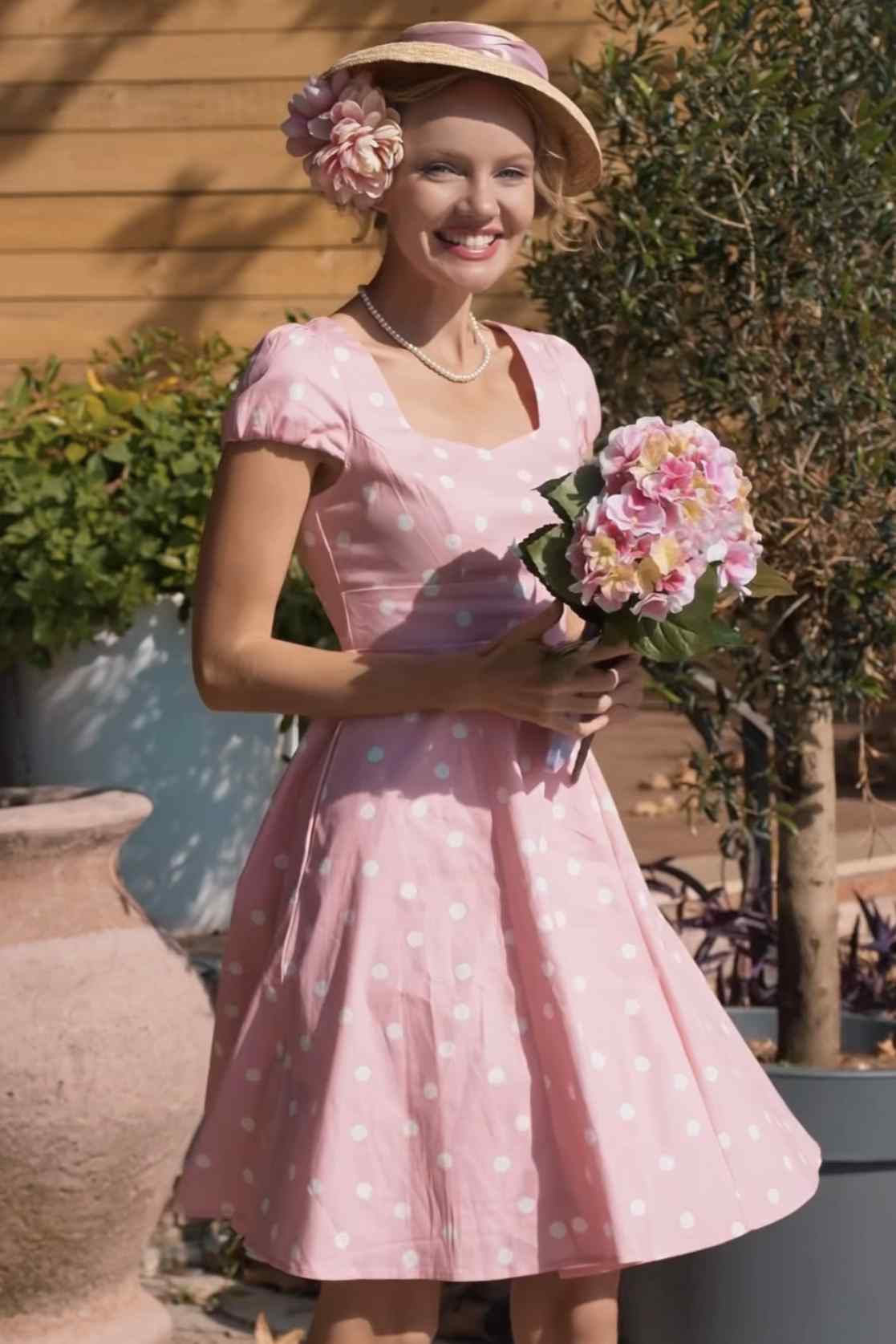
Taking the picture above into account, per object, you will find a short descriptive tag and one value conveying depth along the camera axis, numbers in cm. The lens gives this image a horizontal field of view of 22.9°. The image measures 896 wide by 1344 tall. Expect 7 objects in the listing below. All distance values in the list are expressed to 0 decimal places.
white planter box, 525
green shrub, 500
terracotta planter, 349
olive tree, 343
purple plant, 425
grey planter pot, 338
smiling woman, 243
